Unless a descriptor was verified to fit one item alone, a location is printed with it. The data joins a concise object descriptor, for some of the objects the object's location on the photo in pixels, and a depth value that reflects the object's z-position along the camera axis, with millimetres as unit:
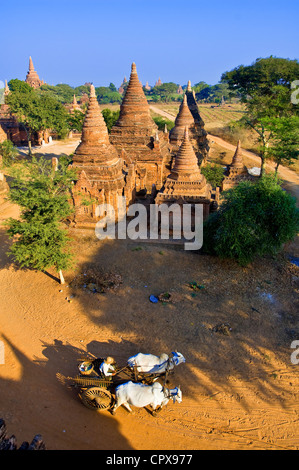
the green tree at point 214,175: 28750
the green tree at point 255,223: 15320
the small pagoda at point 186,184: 19844
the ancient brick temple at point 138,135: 24484
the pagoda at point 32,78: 77562
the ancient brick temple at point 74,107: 63950
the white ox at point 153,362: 9312
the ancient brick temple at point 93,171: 20078
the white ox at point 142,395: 8531
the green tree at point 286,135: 28578
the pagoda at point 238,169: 29984
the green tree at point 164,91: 126750
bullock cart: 8805
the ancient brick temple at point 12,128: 43781
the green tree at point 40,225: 13742
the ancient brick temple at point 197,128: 31969
